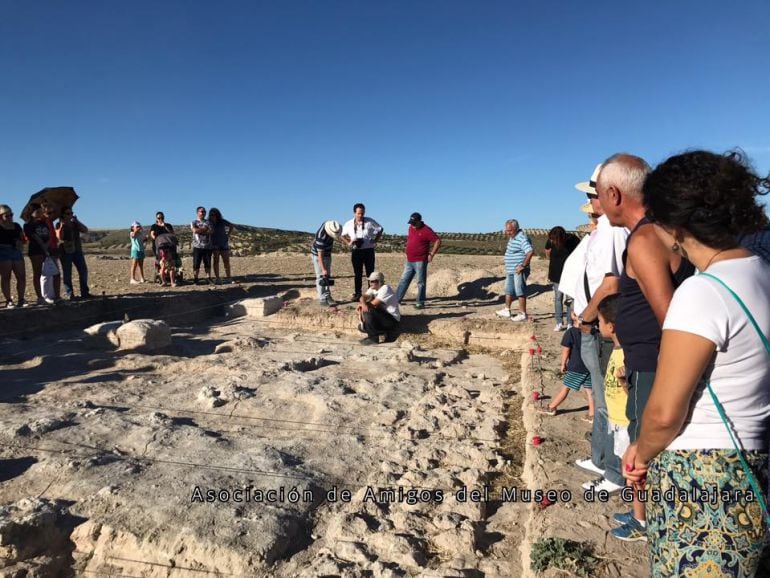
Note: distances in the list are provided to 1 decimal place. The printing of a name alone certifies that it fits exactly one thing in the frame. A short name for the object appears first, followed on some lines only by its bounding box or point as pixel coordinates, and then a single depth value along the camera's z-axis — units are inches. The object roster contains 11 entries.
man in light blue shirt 290.8
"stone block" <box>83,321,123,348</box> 264.4
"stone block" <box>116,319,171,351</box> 257.0
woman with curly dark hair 51.1
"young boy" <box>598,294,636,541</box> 96.0
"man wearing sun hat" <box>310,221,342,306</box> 331.9
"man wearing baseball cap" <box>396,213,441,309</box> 321.7
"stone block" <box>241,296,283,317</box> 359.6
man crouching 287.7
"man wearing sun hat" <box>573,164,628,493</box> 104.9
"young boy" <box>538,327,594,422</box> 144.9
